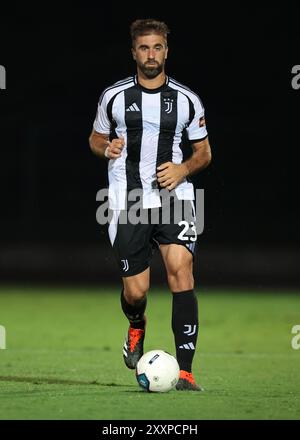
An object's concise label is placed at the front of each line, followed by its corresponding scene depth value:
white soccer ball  13.66
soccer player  14.78
